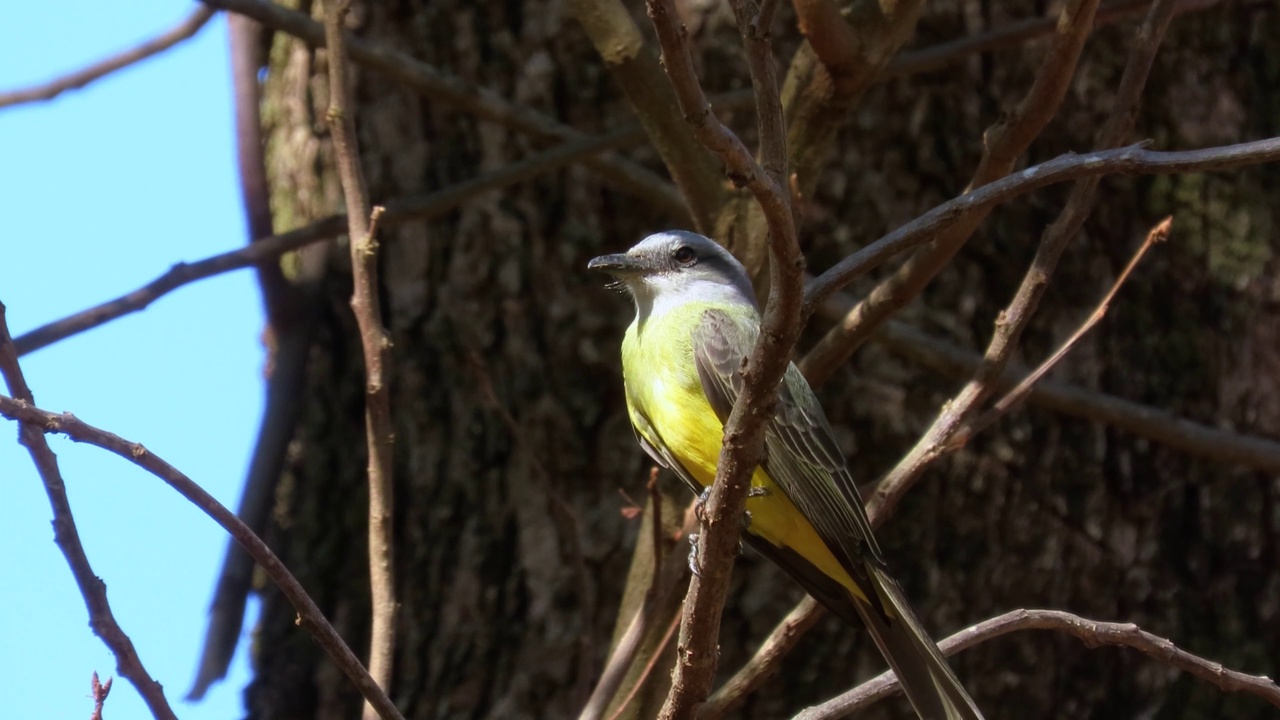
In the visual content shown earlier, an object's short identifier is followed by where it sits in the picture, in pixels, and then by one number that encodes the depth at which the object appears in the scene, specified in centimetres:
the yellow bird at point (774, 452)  687
